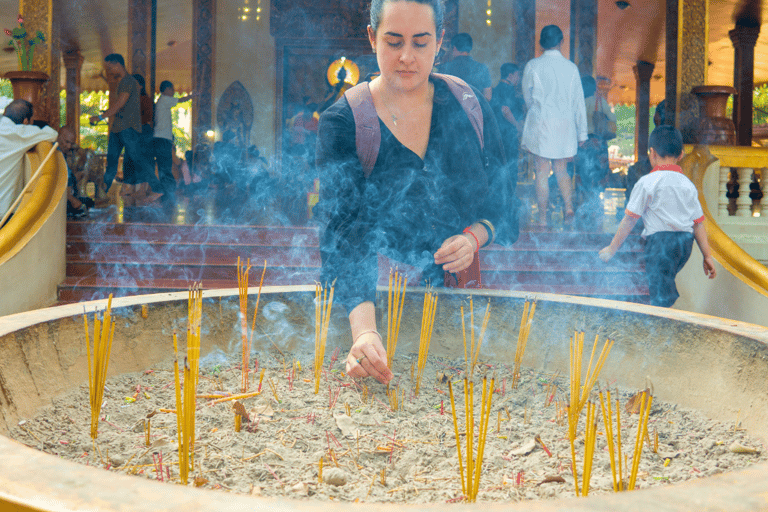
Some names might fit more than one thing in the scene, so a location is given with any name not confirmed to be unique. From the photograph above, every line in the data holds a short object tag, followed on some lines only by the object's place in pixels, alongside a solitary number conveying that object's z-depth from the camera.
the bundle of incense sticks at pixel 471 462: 0.83
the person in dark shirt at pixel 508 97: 5.80
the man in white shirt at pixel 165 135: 6.88
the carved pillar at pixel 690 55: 4.77
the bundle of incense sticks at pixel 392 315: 1.58
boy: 3.13
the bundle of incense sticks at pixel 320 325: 1.53
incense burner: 0.56
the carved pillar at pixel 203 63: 8.81
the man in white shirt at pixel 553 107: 4.74
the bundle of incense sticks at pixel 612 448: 0.79
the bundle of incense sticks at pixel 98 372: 1.10
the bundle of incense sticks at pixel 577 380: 1.13
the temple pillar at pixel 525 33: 7.80
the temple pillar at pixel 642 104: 10.74
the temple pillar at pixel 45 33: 5.23
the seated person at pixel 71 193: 5.64
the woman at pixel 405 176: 1.54
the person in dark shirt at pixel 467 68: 4.80
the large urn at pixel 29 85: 4.97
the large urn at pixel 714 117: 4.46
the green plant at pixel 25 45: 5.16
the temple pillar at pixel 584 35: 7.95
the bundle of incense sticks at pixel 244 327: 1.51
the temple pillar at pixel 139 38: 7.93
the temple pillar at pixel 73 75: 11.26
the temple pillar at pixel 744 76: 9.19
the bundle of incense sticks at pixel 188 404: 0.84
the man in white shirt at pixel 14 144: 4.35
